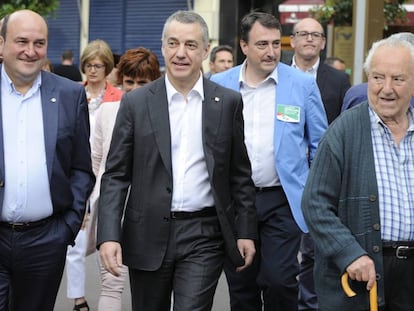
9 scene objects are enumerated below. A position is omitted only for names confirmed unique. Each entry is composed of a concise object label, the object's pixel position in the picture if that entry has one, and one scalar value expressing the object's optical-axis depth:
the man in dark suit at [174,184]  5.29
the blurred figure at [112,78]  8.62
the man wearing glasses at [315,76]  7.91
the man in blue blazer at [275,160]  6.41
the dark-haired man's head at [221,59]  11.68
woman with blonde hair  7.81
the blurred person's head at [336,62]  12.79
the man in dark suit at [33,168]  5.25
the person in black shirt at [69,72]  14.77
